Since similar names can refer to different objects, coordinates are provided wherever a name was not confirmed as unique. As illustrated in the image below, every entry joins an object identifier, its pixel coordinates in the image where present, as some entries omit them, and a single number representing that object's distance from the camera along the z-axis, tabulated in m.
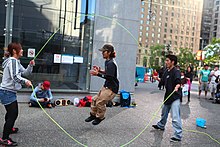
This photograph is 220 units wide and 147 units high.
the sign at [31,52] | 8.90
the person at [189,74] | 13.41
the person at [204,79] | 13.55
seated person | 8.02
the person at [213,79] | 13.29
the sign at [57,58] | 9.25
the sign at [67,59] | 9.37
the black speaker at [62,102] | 8.64
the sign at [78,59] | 9.60
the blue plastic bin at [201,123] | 7.02
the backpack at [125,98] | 9.43
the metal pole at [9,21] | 8.53
